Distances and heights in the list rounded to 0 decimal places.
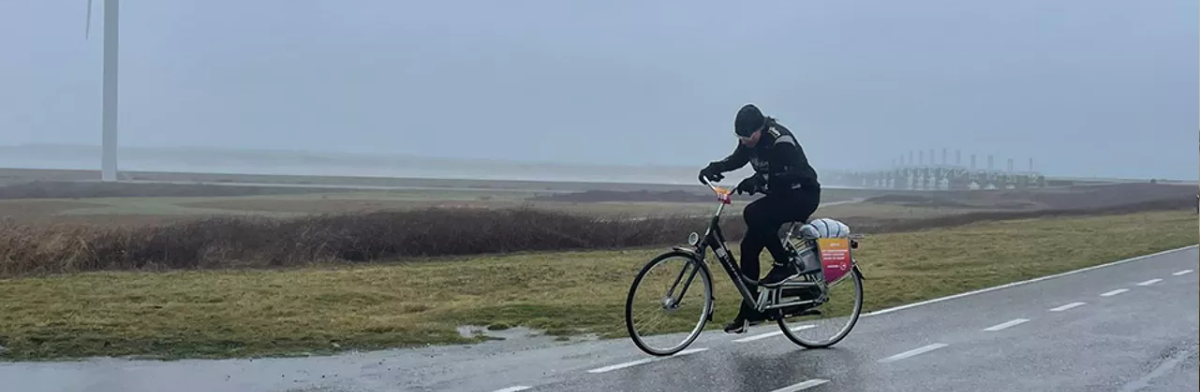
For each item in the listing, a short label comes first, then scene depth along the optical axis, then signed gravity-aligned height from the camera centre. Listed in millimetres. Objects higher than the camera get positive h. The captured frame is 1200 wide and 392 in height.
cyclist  7504 -52
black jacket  7496 +114
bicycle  7434 -754
